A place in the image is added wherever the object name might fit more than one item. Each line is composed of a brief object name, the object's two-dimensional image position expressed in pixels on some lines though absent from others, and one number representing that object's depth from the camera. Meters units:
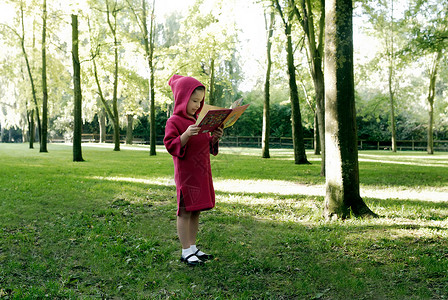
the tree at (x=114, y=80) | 23.47
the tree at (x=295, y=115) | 15.68
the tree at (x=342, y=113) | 5.47
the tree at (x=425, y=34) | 11.01
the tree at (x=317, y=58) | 10.21
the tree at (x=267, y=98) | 18.52
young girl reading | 3.69
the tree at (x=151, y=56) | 21.36
